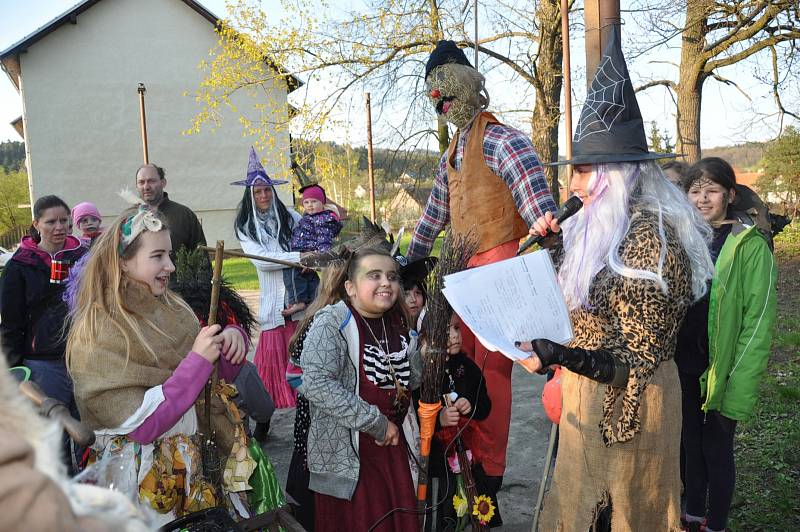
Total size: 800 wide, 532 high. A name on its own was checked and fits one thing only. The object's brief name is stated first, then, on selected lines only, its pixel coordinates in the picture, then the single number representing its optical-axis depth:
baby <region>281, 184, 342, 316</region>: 5.20
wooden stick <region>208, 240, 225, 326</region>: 2.37
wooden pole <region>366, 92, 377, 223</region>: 16.19
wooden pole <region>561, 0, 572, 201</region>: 9.12
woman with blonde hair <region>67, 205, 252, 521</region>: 2.28
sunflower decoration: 2.90
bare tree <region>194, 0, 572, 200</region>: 12.20
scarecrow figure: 3.15
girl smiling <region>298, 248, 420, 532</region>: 2.69
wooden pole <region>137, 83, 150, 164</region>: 15.38
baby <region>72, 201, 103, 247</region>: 4.84
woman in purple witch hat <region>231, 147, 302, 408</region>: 5.20
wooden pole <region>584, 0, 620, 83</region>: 4.54
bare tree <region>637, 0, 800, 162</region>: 10.95
